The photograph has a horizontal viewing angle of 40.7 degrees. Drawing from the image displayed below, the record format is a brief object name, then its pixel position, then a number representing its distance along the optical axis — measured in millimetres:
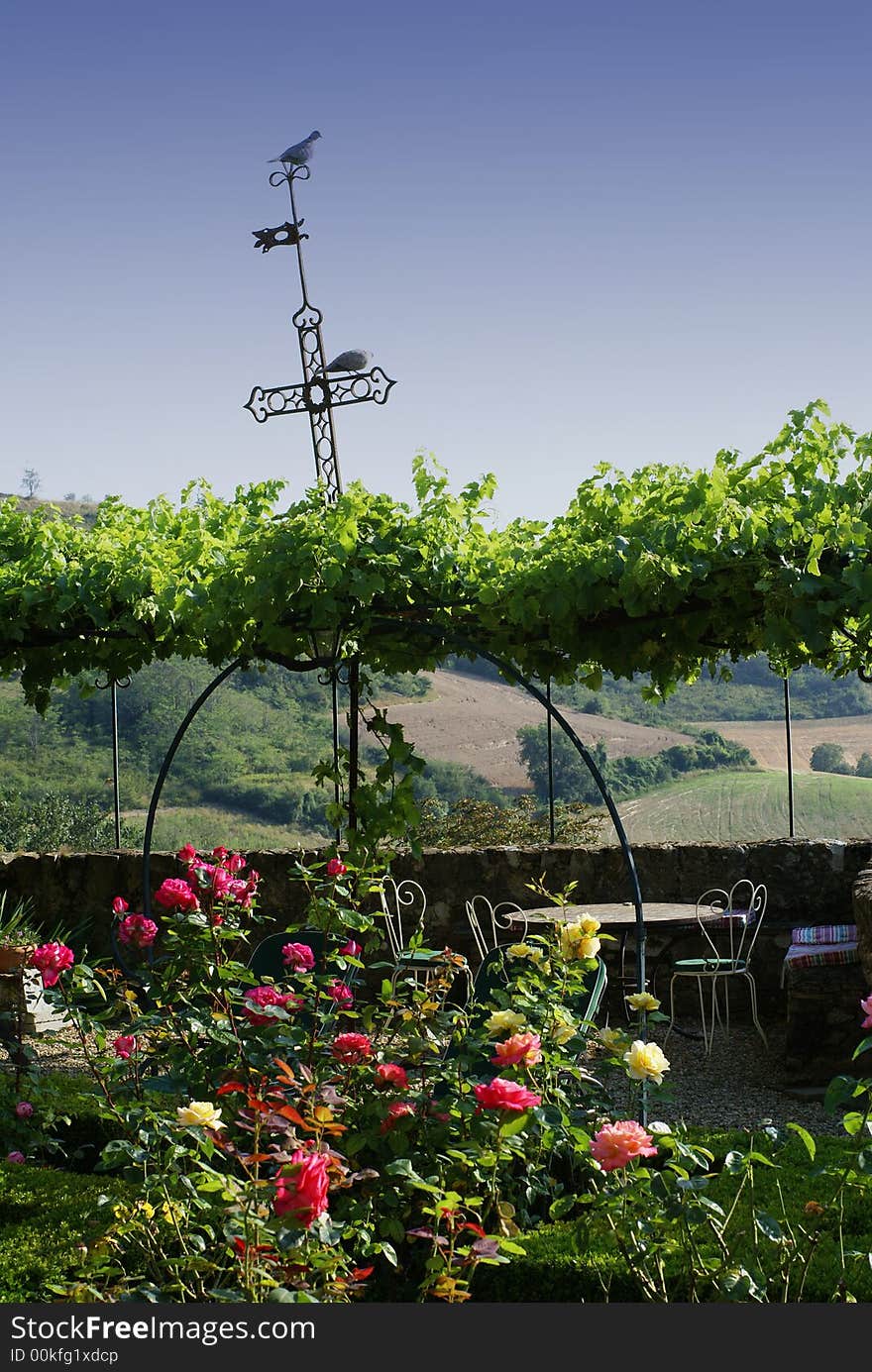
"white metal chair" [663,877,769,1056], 5691
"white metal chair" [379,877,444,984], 6715
